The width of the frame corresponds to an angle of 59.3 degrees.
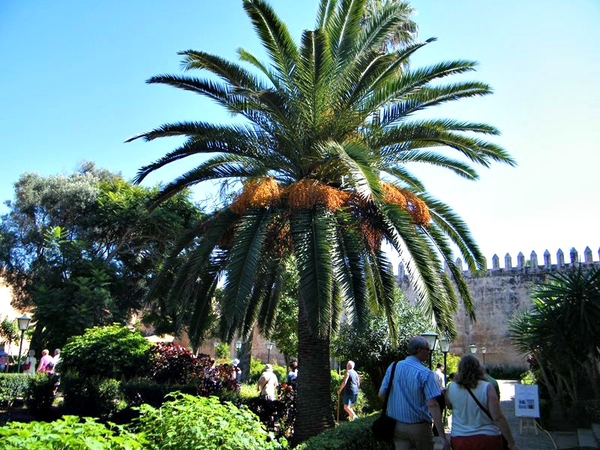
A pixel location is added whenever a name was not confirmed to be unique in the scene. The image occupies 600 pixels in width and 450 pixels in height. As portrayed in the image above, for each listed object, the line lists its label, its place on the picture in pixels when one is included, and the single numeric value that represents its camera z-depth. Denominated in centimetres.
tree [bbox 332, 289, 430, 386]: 1337
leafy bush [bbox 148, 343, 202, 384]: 1186
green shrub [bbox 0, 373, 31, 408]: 1328
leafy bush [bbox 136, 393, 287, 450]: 397
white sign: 978
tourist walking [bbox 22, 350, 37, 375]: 1709
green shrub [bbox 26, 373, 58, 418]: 1244
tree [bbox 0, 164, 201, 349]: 2045
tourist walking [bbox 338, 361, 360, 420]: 1088
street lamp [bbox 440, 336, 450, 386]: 1377
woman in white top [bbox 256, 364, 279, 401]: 1056
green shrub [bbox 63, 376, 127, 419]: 1099
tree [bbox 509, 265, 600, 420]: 1005
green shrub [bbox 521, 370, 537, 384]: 1722
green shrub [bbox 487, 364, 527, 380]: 2994
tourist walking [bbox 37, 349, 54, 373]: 1441
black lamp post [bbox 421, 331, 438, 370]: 1075
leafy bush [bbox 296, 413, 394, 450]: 559
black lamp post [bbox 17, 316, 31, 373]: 1511
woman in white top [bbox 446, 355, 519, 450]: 428
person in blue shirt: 477
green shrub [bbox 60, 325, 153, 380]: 1221
